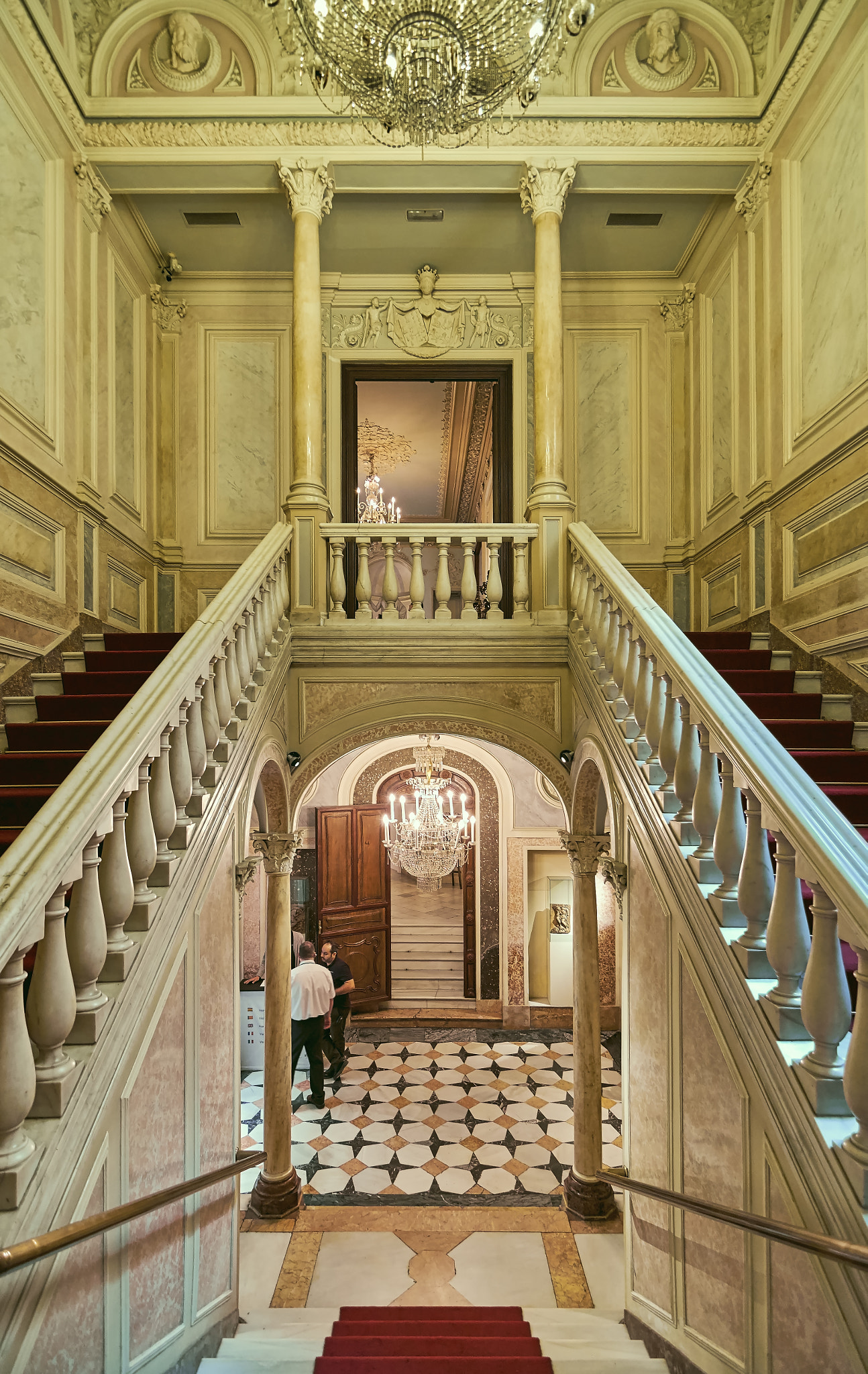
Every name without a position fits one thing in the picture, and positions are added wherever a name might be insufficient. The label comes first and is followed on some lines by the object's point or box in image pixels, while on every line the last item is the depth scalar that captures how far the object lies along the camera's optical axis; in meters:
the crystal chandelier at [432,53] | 3.13
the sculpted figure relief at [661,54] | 5.15
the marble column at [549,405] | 4.75
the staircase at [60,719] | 3.11
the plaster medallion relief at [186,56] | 5.12
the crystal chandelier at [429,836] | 9.06
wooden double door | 9.73
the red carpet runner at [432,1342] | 2.69
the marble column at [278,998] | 4.96
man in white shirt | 6.84
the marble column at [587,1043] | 4.86
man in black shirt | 7.70
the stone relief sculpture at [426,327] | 6.49
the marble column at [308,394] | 4.77
